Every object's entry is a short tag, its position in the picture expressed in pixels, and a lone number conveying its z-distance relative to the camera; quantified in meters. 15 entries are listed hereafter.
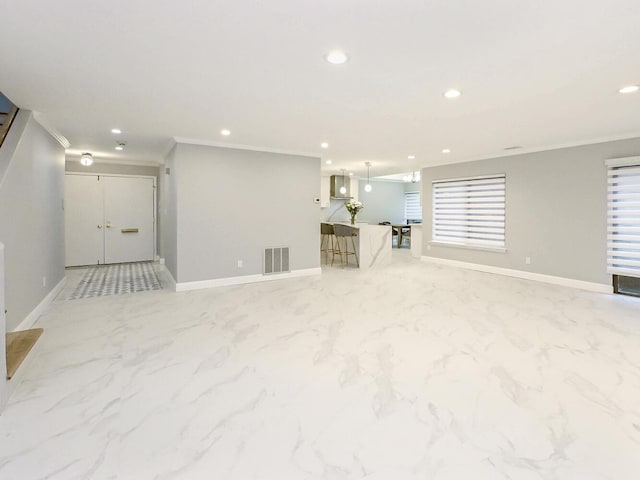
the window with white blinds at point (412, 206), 12.88
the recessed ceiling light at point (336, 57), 2.51
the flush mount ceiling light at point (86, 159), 6.78
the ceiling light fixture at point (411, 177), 11.88
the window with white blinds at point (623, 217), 4.98
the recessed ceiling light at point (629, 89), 3.17
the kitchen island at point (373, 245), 7.67
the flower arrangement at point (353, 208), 8.86
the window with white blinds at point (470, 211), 6.88
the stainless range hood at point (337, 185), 10.24
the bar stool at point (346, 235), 7.68
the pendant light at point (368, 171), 8.05
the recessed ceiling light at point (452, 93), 3.27
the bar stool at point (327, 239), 8.39
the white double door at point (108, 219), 7.48
